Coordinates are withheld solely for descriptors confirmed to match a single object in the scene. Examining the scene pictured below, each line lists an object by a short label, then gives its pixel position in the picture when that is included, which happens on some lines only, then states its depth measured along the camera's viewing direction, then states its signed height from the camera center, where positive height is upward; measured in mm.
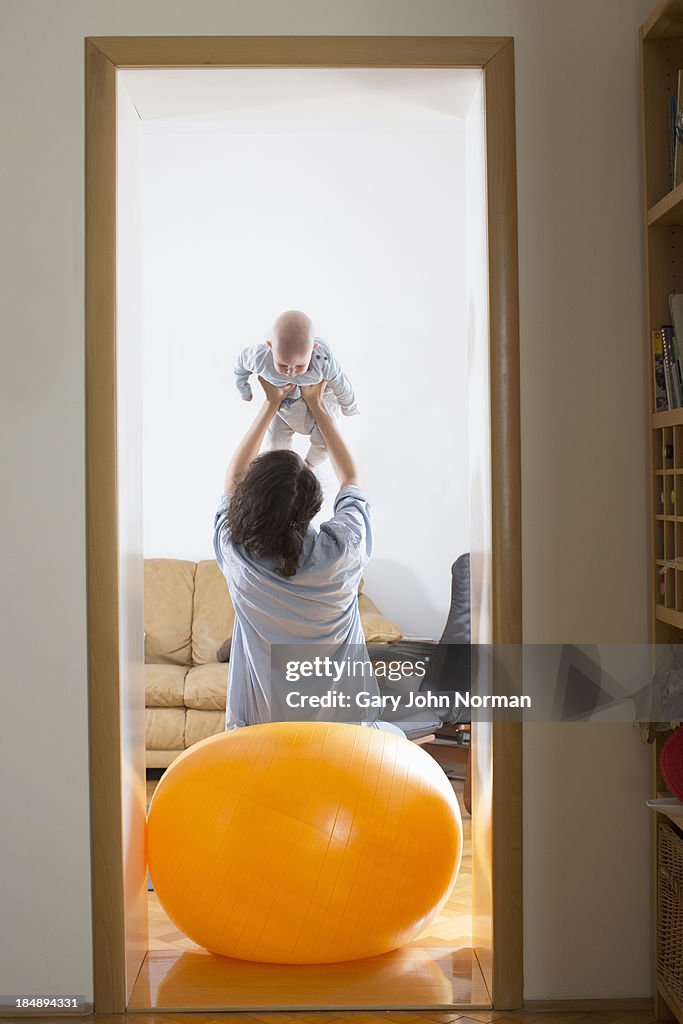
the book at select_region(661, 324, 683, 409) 2250 +364
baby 3512 +590
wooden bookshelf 2312 +606
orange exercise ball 2334 -749
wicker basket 2201 -864
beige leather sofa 4328 -547
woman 2902 -145
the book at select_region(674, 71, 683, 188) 2246 +841
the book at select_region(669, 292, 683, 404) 2262 +466
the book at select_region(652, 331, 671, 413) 2328 +351
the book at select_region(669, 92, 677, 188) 2306 +915
